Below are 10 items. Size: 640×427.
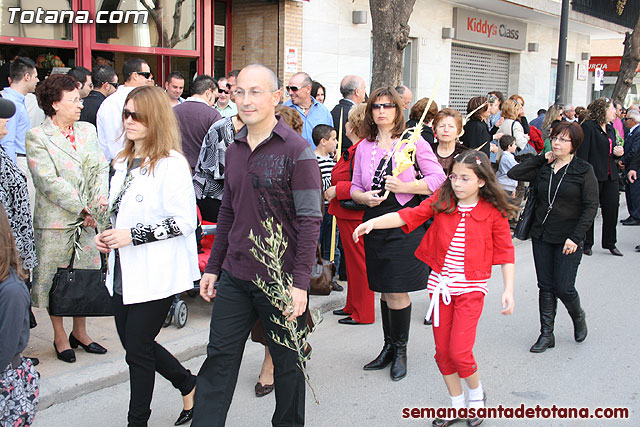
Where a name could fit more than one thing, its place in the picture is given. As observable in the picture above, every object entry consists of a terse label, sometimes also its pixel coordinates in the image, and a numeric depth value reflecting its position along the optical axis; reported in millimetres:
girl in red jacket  3988
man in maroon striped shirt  3303
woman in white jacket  3500
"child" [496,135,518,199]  10094
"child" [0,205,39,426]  2842
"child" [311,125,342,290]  6691
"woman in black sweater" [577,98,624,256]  9211
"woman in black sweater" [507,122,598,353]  5398
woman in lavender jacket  4602
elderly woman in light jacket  4762
